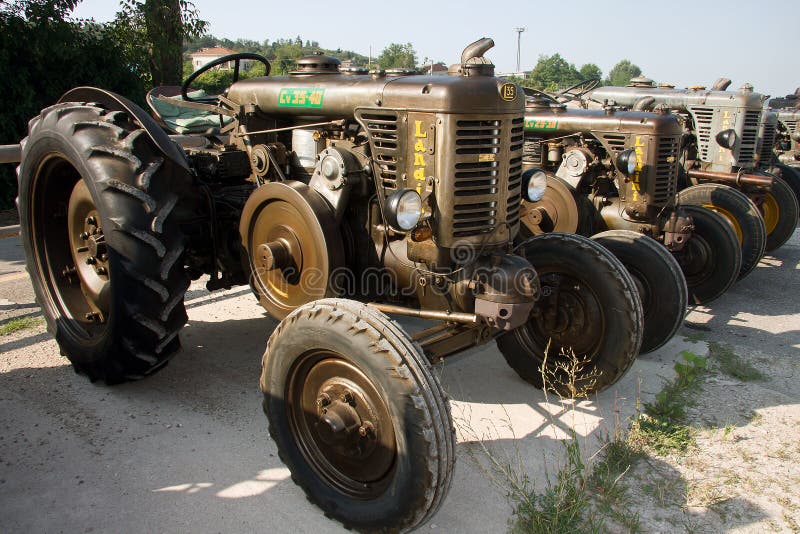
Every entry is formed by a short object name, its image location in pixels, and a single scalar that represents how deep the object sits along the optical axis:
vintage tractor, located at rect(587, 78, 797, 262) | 7.05
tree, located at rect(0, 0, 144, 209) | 9.00
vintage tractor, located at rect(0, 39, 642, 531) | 2.65
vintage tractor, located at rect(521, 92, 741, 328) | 5.66
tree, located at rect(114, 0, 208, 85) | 11.23
